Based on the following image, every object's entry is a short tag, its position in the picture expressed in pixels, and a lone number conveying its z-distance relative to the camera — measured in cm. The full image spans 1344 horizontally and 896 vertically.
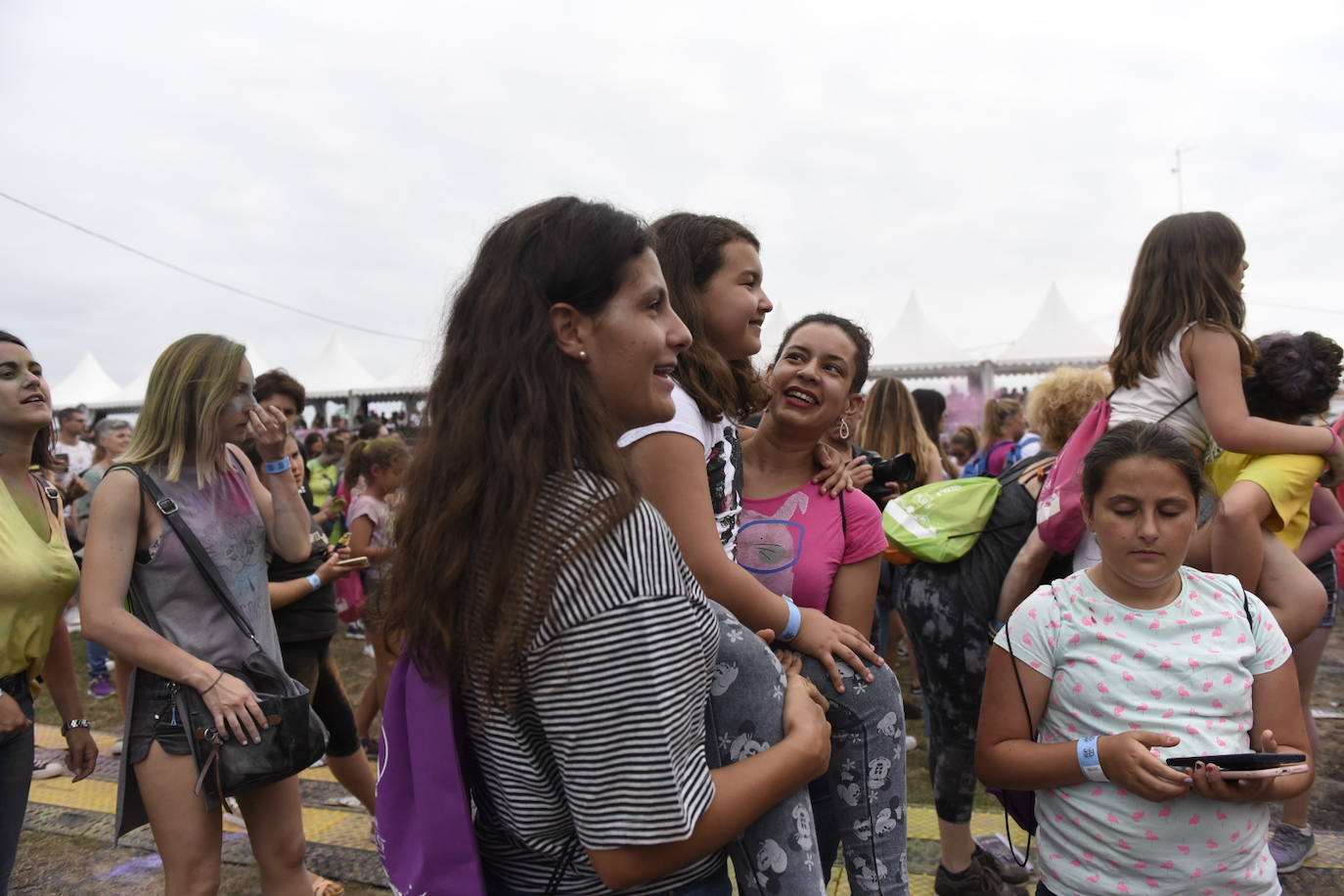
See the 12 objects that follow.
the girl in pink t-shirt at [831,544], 180
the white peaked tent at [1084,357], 1870
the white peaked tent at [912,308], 2180
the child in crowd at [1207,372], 259
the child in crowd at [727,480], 151
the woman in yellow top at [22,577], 258
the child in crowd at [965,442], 902
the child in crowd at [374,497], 514
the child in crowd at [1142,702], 196
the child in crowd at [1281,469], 259
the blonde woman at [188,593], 239
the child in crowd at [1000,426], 656
